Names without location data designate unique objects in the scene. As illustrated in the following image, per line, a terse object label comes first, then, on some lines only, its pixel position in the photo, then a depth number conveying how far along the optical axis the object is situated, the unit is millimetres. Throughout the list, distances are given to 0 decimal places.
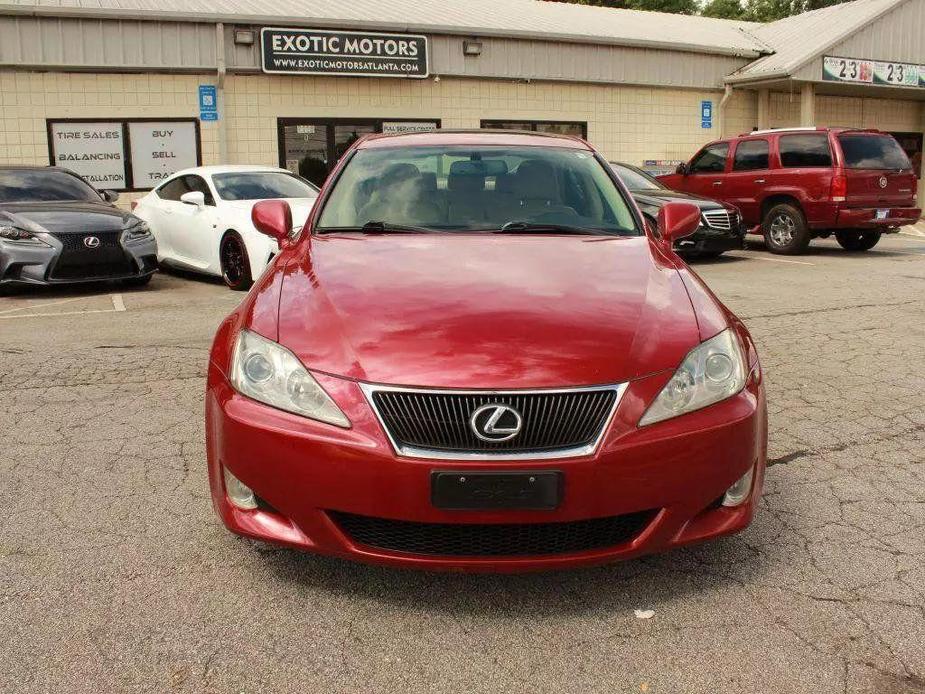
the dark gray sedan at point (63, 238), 9234
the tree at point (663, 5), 44219
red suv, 13422
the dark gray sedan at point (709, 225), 12617
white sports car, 9570
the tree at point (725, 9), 46366
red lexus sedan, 2561
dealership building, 15680
